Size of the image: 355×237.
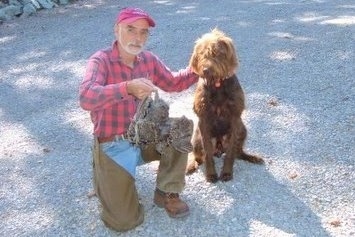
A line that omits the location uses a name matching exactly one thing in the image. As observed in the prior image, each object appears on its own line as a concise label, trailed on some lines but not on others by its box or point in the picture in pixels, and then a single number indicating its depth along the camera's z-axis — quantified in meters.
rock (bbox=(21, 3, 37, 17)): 11.68
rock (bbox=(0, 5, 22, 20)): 11.42
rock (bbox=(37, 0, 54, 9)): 12.20
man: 3.40
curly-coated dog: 3.89
